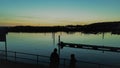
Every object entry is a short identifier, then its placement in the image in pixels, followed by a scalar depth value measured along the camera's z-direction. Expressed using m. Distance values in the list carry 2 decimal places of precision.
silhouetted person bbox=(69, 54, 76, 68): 4.96
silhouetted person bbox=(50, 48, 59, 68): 4.93
